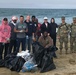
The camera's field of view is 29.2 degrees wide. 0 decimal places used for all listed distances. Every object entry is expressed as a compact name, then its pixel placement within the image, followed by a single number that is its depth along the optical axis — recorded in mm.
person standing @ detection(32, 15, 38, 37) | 5291
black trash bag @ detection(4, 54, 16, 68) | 4592
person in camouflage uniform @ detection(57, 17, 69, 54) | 5668
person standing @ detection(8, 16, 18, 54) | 5029
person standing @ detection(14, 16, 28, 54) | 4909
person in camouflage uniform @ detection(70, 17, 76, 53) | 5789
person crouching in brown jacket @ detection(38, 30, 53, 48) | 4877
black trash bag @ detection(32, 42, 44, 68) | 4539
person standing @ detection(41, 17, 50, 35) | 5279
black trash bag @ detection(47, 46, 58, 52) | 4716
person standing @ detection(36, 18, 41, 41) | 5581
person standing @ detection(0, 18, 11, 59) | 4765
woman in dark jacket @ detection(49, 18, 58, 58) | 5463
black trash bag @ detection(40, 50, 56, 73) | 4400
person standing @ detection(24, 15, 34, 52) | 5230
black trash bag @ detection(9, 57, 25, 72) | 4428
